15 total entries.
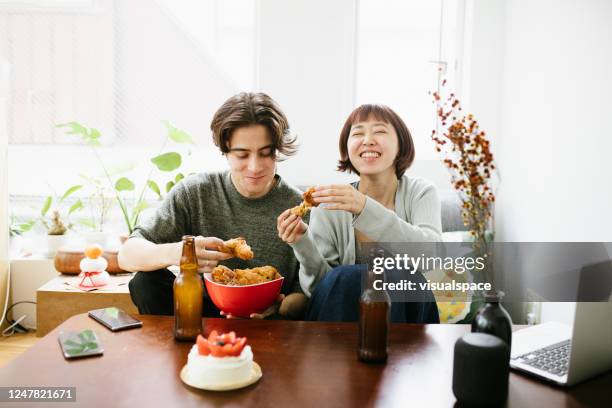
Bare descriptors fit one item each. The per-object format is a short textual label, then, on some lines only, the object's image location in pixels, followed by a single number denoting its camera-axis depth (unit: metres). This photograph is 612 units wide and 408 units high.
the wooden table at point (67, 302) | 2.83
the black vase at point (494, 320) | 1.19
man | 1.97
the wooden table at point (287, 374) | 1.12
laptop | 1.17
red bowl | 1.62
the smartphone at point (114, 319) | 1.51
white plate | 1.13
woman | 1.81
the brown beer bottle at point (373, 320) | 1.29
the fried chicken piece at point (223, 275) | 1.68
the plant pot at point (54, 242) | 3.35
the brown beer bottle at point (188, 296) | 1.39
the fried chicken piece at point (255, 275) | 1.69
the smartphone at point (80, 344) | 1.32
